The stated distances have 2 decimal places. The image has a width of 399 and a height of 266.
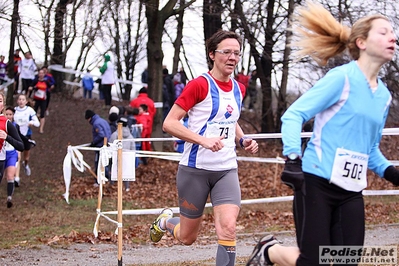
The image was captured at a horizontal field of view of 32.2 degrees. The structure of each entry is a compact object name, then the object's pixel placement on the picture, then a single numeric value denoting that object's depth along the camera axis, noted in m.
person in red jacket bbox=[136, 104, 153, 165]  17.34
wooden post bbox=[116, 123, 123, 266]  7.08
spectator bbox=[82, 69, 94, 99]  28.39
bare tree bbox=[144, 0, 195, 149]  19.17
